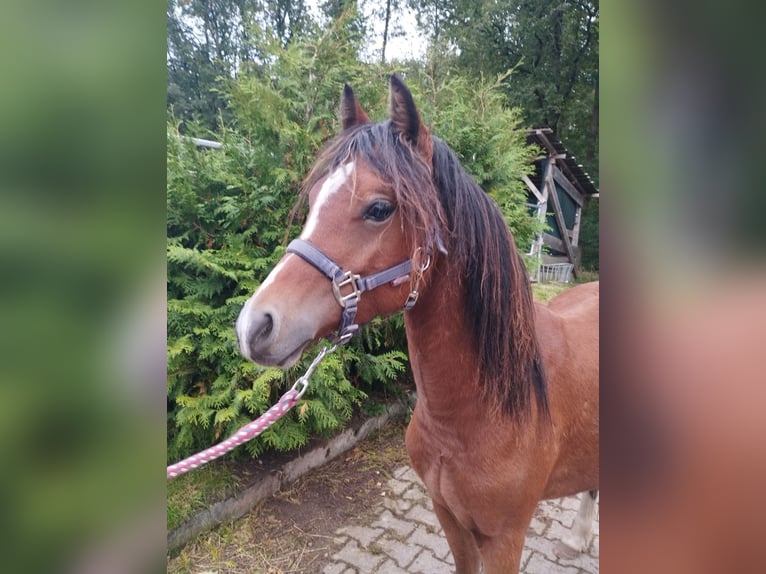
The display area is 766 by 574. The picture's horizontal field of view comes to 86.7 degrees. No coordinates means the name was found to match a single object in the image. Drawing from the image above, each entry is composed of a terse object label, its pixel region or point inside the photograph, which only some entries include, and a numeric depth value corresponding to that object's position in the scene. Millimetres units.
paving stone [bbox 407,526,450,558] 2117
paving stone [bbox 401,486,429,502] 2529
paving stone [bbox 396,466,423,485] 2698
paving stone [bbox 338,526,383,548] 2186
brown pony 959
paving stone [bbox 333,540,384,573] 2028
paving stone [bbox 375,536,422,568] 2061
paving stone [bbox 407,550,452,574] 1996
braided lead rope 767
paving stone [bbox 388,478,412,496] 2592
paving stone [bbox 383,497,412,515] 2424
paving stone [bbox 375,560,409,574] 1995
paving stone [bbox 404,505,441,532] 2303
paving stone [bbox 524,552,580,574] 2004
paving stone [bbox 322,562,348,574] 2000
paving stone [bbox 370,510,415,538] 2254
